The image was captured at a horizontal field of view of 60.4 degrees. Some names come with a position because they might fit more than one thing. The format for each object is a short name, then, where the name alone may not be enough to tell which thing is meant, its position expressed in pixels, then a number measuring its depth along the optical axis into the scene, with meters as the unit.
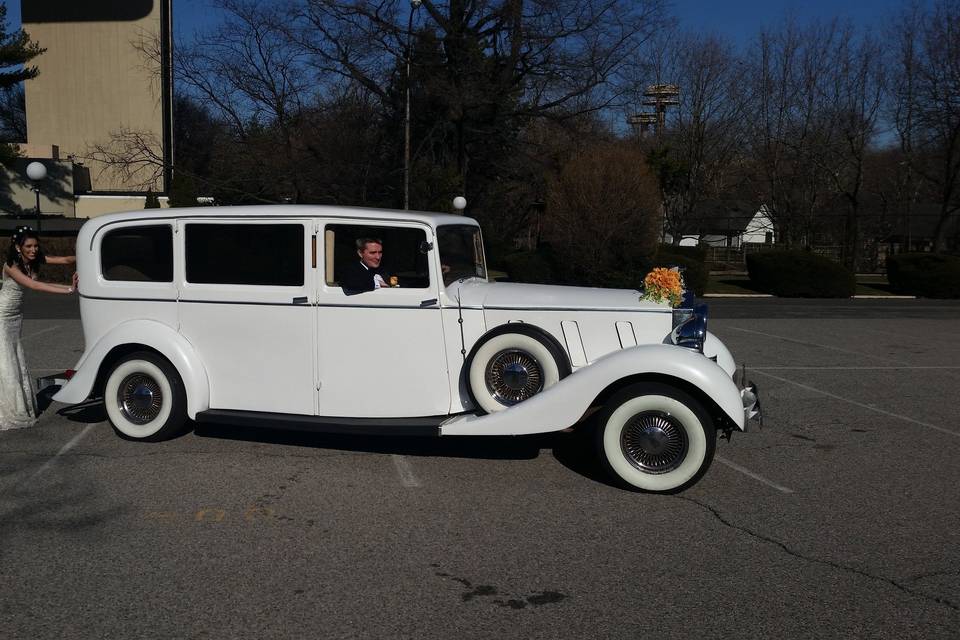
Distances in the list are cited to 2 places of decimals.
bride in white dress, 6.85
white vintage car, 5.47
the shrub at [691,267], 26.06
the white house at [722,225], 39.59
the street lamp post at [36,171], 22.55
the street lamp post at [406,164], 22.02
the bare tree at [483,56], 26.28
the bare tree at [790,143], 35.62
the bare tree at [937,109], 31.72
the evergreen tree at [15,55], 26.66
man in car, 5.95
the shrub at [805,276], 27.23
